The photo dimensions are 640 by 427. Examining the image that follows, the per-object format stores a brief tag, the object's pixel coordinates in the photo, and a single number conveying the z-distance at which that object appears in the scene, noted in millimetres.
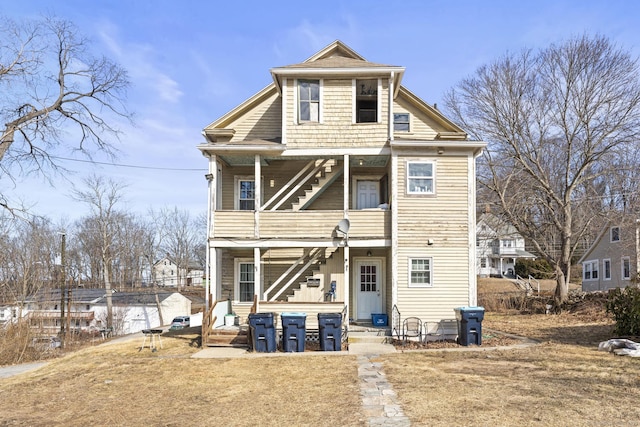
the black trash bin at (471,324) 13445
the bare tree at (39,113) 18297
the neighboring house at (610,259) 29284
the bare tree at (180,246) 59125
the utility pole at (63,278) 24642
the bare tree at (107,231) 38344
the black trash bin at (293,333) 13039
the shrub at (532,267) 45062
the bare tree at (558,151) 23016
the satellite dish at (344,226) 14523
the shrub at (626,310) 12672
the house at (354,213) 14672
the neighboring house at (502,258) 55875
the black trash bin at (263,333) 13102
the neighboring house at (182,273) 69062
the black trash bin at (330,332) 13102
